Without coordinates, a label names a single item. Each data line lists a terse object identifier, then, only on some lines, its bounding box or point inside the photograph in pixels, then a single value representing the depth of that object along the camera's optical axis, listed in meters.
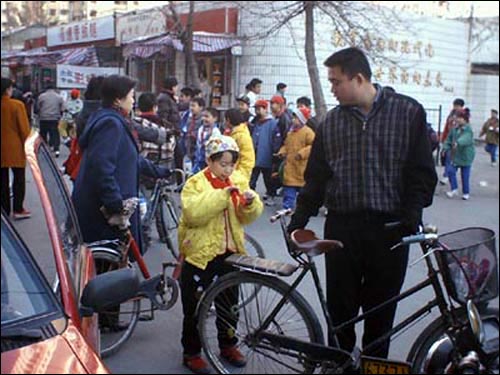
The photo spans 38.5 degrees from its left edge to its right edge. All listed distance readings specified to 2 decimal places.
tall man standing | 2.79
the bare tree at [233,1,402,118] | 11.87
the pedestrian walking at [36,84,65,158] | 12.41
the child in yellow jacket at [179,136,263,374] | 3.23
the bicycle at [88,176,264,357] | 3.48
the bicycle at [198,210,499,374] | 2.43
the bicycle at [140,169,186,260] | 5.47
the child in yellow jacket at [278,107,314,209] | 7.50
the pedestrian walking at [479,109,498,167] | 12.86
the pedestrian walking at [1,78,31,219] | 6.34
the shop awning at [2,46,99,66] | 20.70
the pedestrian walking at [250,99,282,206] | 8.42
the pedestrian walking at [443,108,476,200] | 9.07
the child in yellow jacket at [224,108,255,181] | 5.64
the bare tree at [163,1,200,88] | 14.28
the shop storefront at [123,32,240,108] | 14.88
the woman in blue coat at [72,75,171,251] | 3.47
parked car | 1.61
